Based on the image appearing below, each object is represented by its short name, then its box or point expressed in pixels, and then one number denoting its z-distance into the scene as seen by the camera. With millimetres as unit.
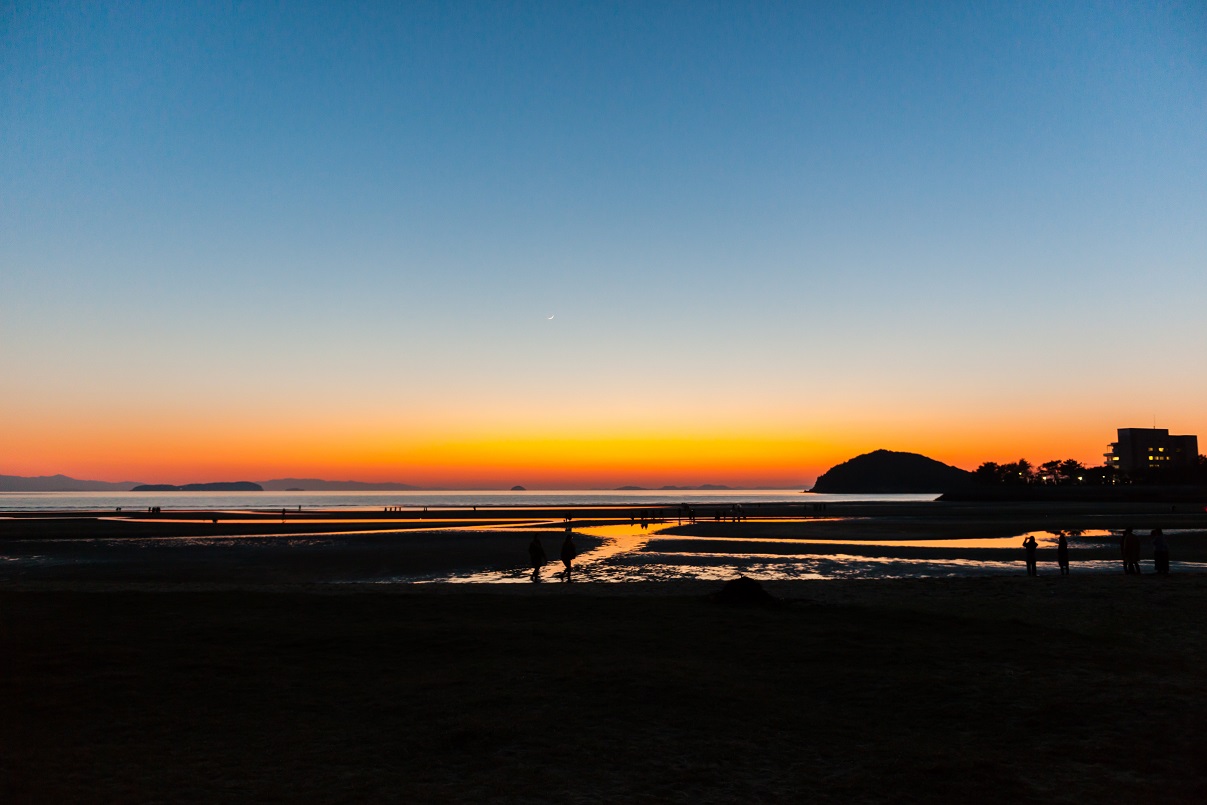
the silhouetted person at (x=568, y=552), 30800
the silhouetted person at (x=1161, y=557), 27672
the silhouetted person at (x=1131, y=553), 28344
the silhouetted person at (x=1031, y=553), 29188
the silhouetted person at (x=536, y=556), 30300
